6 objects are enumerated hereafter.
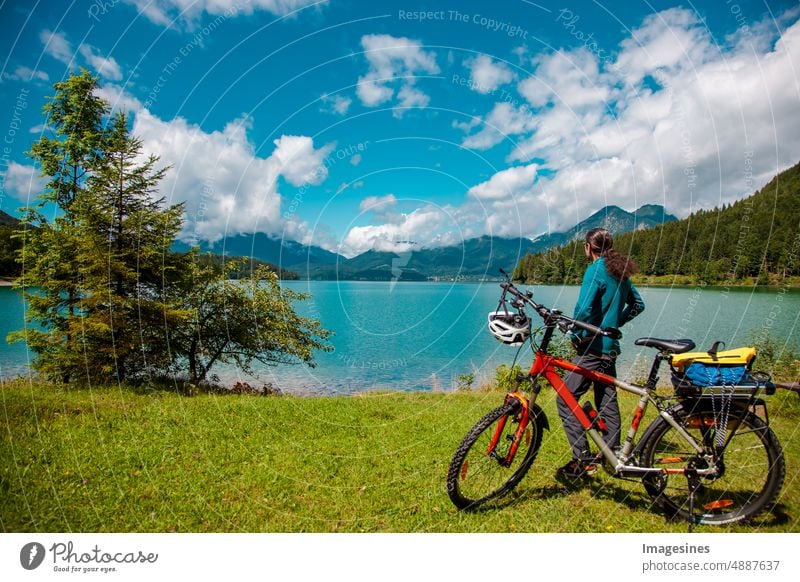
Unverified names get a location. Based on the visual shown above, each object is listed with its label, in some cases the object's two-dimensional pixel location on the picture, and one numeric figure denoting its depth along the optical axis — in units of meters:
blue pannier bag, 3.53
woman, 4.25
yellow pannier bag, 3.51
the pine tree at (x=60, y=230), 9.97
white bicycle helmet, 3.74
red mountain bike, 3.74
